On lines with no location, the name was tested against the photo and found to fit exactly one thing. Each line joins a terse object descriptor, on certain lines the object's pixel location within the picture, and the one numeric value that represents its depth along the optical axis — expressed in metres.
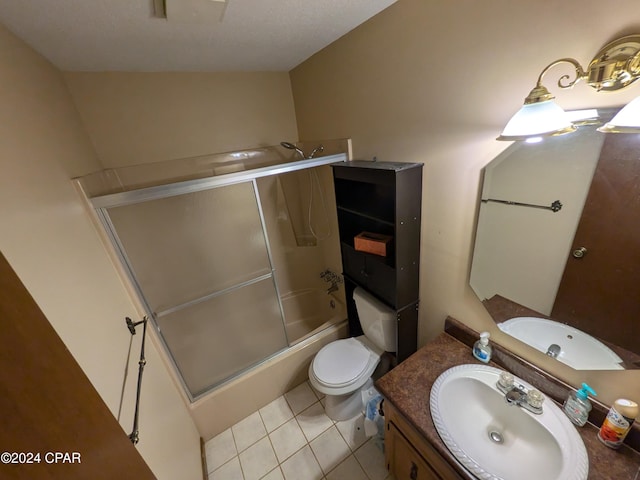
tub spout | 2.34
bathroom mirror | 0.75
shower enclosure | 1.66
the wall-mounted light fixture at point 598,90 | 0.61
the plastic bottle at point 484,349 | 1.17
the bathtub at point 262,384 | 1.71
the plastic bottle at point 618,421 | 0.80
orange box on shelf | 1.41
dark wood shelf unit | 1.25
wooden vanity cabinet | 0.96
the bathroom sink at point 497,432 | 0.83
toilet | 1.56
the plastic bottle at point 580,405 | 0.89
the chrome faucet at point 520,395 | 0.95
